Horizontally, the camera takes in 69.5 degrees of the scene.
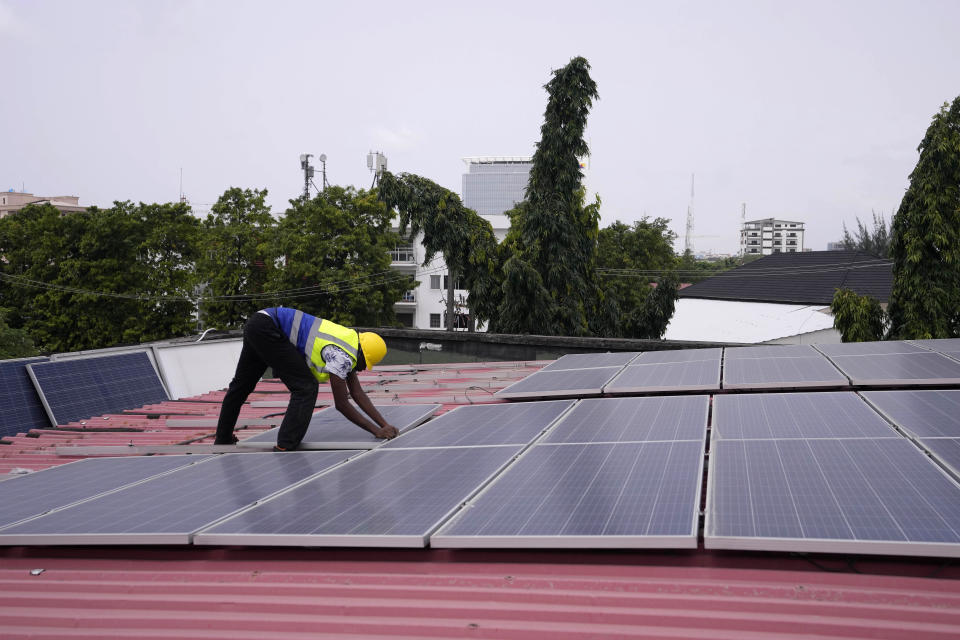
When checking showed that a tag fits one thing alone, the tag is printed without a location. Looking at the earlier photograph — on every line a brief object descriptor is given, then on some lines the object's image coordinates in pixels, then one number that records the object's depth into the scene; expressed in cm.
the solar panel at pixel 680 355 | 1008
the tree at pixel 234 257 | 4759
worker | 591
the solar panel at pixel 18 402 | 904
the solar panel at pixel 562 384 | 777
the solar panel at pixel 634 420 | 520
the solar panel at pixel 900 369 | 695
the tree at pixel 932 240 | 1866
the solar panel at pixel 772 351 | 964
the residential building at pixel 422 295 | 6975
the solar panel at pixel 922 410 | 478
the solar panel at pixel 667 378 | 756
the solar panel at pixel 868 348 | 941
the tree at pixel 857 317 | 2075
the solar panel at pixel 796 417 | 489
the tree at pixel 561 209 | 2778
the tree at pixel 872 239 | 8774
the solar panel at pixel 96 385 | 961
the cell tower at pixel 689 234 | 17786
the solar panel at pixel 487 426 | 562
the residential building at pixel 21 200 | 10384
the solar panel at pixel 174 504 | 389
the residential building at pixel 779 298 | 3291
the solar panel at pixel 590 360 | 1012
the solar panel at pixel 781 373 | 710
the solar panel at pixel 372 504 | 361
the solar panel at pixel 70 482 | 470
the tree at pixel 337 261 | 4547
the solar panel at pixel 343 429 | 593
